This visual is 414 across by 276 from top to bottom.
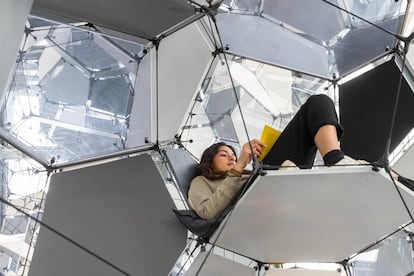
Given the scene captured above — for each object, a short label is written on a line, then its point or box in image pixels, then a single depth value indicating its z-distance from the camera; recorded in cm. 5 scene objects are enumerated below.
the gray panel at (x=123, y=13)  207
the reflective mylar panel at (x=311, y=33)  245
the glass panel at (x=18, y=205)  208
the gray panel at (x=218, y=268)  200
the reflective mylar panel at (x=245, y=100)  254
